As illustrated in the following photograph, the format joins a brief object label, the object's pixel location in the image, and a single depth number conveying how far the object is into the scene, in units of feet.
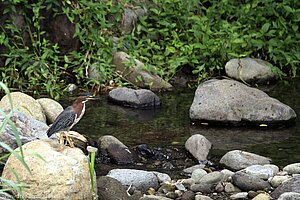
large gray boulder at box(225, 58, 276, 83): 71.97
